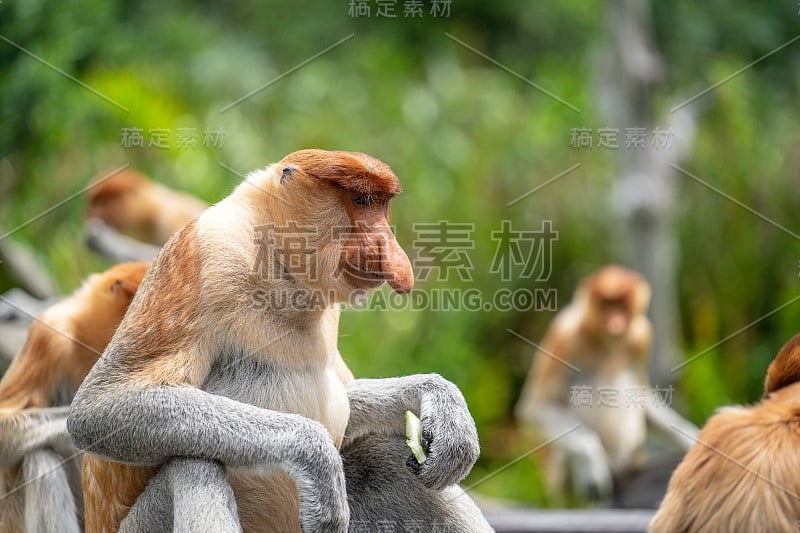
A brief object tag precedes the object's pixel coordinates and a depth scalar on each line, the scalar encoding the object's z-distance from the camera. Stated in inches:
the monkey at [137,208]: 283.6
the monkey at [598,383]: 268.1
